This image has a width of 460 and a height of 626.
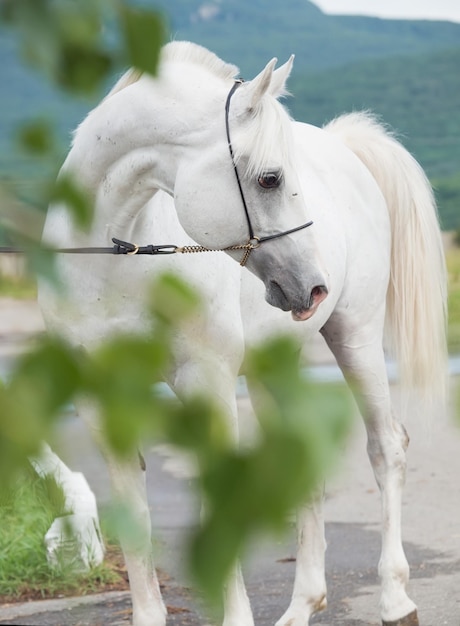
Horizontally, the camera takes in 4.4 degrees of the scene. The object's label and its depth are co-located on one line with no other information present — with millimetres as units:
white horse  13809
